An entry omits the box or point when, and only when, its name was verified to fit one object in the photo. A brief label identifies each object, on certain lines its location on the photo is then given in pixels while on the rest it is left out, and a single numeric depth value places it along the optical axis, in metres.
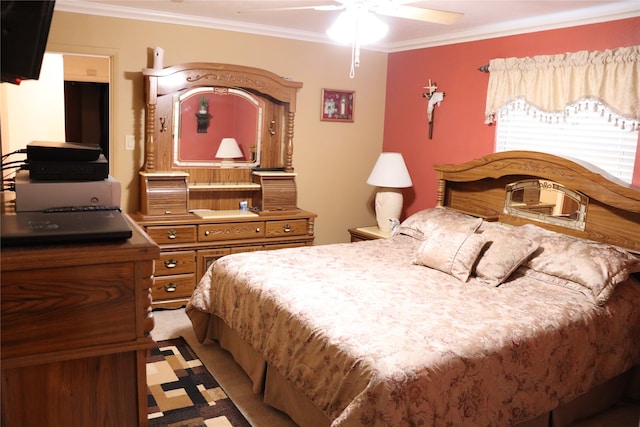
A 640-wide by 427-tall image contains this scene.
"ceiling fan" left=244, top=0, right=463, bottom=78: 2.62
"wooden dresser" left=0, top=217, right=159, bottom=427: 1.06
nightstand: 4.66
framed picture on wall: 5.03
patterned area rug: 2.67
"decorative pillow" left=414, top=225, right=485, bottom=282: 3.20
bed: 2.14
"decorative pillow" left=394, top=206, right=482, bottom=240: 3.73
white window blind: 3.35
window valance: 3.26
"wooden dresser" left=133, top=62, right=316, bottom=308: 4.14
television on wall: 0.98
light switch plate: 4.28
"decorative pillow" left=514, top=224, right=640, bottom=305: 2.83
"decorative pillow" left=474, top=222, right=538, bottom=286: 3.11
